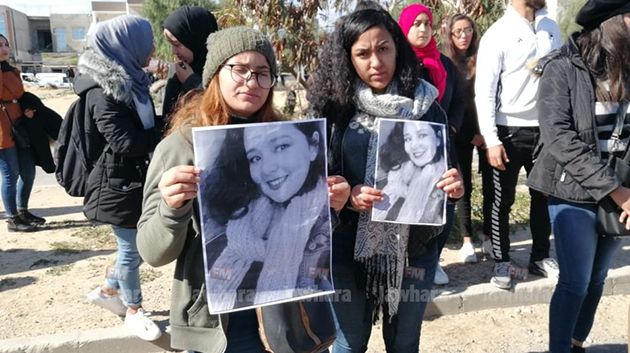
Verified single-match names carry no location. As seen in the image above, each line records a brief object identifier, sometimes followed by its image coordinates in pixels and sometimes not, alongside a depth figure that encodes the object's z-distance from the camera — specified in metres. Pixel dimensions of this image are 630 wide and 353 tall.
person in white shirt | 3.33
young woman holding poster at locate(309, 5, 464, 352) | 1.93
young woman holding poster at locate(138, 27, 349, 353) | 1.50
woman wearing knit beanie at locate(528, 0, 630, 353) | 2.21
